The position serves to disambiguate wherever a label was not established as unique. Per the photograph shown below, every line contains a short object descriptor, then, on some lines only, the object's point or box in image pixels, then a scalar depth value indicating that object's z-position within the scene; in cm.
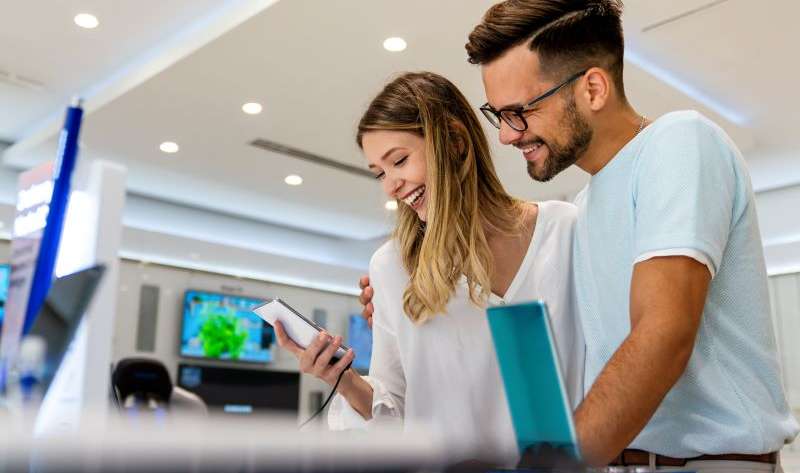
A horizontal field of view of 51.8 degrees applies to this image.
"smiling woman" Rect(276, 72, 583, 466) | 149
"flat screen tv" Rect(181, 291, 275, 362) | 723
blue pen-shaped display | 75
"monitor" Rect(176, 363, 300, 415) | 710
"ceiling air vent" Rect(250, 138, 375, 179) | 569
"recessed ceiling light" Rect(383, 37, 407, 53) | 419
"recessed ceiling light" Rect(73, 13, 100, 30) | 420
